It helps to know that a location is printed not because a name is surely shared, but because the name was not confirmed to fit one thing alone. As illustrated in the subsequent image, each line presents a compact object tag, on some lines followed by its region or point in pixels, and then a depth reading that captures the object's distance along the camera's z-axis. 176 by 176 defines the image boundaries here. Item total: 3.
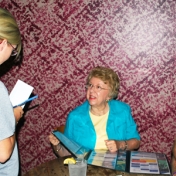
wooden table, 1.47
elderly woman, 2.10
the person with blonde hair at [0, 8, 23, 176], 1.07
